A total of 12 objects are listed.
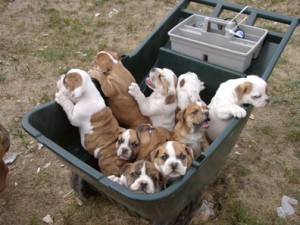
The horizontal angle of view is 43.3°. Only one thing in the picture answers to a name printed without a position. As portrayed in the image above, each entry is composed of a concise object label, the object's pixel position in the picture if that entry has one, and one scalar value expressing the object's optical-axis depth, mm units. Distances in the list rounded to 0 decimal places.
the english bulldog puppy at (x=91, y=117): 2146
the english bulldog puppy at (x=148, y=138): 2166
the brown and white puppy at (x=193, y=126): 2143
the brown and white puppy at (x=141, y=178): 1859
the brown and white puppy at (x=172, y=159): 1832
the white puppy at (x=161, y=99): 2404
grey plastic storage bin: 2404
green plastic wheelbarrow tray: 1629
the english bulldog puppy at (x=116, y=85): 2336
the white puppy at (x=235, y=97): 2195
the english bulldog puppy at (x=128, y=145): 2125
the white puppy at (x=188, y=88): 2344
